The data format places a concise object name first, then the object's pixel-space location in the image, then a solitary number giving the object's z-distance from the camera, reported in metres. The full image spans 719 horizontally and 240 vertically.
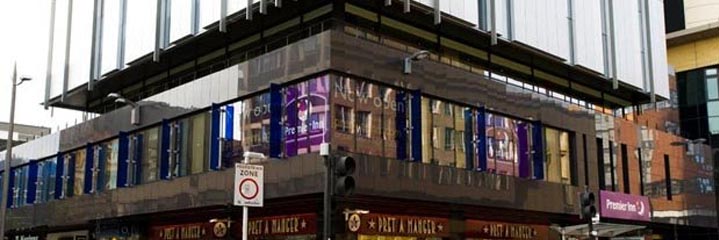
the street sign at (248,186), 13.90
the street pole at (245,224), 13.82
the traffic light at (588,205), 16.88
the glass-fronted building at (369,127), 22.28
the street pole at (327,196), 13.60
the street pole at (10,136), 28.98
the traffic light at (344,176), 12.63
